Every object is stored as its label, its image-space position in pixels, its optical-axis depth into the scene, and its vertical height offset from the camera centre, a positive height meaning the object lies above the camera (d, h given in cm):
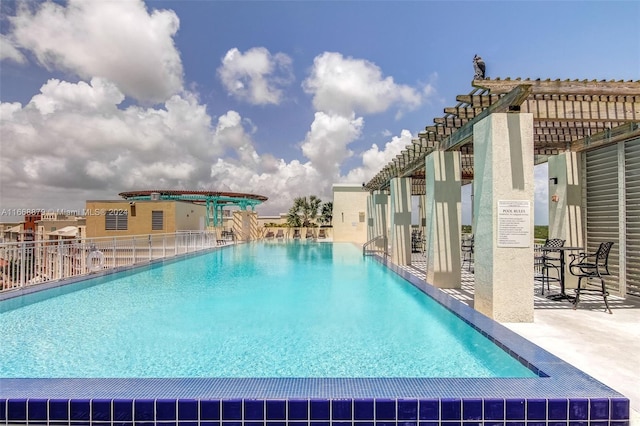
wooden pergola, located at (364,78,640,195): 496 +174
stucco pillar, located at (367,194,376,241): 1930 +43
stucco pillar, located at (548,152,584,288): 745 +39
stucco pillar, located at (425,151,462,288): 764 +11
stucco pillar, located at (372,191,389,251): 1636 +50
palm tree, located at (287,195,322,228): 3231 +127
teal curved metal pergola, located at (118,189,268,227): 3185 +263
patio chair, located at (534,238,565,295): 685 -76
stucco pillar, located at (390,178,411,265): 1157 +12
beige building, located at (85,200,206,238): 2155 +60
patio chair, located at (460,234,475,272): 979 -118
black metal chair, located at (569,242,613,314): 539 -78
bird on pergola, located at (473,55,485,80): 571 +251
